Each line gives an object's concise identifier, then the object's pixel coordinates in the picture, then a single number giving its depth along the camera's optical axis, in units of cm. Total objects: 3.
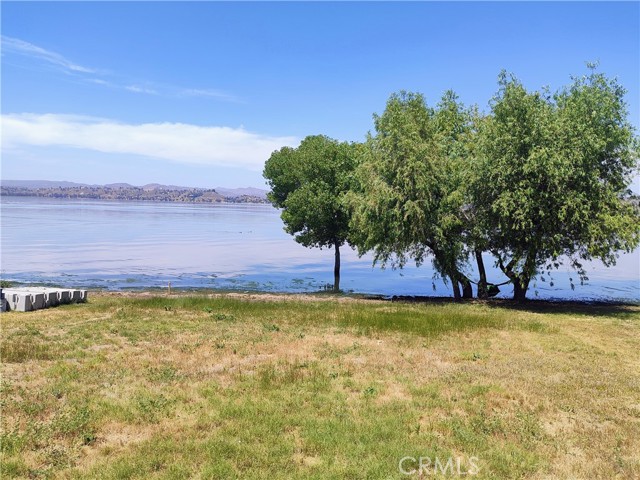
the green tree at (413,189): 3353
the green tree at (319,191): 4738
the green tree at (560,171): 2848
